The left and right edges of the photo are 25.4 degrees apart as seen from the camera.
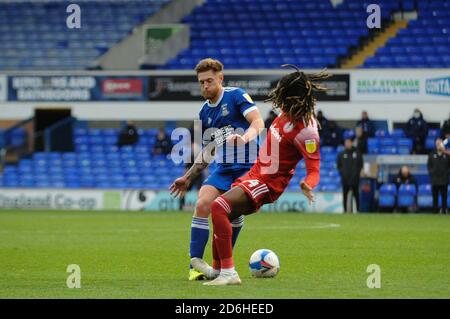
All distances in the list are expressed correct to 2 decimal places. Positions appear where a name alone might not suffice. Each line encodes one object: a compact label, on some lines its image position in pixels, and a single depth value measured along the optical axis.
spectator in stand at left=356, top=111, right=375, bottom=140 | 29.48
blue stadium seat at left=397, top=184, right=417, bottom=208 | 28.17
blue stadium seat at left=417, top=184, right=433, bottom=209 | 28.25
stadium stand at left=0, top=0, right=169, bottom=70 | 36.69
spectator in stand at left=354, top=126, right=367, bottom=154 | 28.34
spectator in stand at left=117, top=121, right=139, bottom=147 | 32.94
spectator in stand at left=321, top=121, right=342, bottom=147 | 30.41
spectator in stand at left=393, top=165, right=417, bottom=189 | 28.05
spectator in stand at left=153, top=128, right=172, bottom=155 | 31.61
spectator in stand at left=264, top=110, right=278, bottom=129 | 28.58
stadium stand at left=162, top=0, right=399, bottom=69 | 33.75
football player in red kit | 9.91
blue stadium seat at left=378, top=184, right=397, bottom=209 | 28.38
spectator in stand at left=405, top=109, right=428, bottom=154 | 29.11
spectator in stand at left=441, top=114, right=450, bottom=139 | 27.65
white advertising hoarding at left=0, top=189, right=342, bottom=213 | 28.58
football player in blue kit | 10.76
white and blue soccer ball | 10.72
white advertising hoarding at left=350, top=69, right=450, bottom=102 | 30.67
